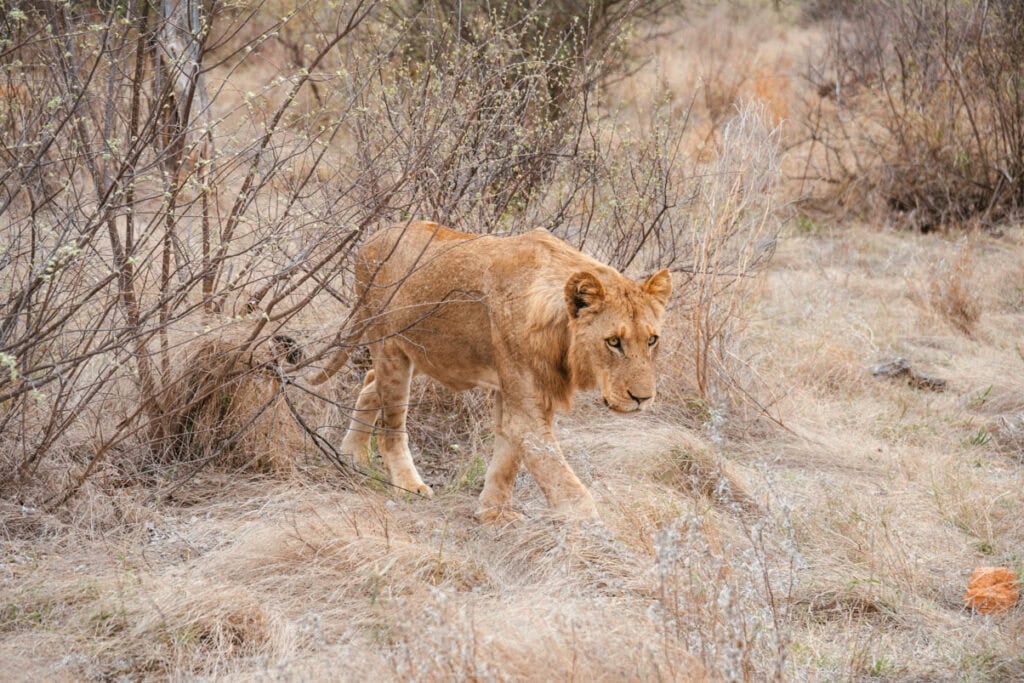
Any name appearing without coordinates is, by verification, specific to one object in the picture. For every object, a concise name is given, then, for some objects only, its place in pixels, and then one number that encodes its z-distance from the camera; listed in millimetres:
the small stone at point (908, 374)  15040
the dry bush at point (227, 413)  10477
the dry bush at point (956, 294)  17453
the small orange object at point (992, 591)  8672
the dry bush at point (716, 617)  5953
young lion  8828
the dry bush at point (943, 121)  22078
